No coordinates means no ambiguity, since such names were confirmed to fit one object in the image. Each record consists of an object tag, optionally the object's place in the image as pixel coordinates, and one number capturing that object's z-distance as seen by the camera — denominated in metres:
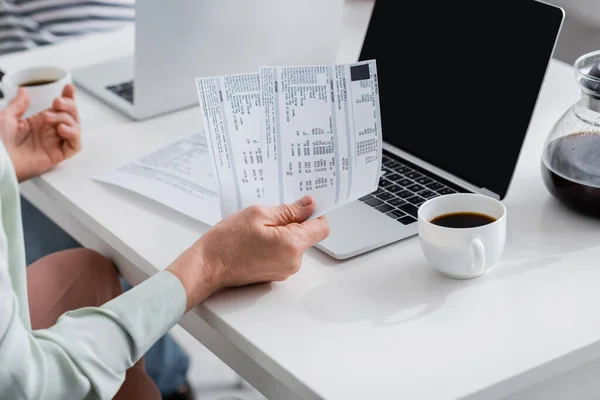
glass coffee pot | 1.60
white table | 1.42
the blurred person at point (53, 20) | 2.43
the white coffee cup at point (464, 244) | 1.52
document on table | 1.70
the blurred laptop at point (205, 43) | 1.89
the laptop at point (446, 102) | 1.65
